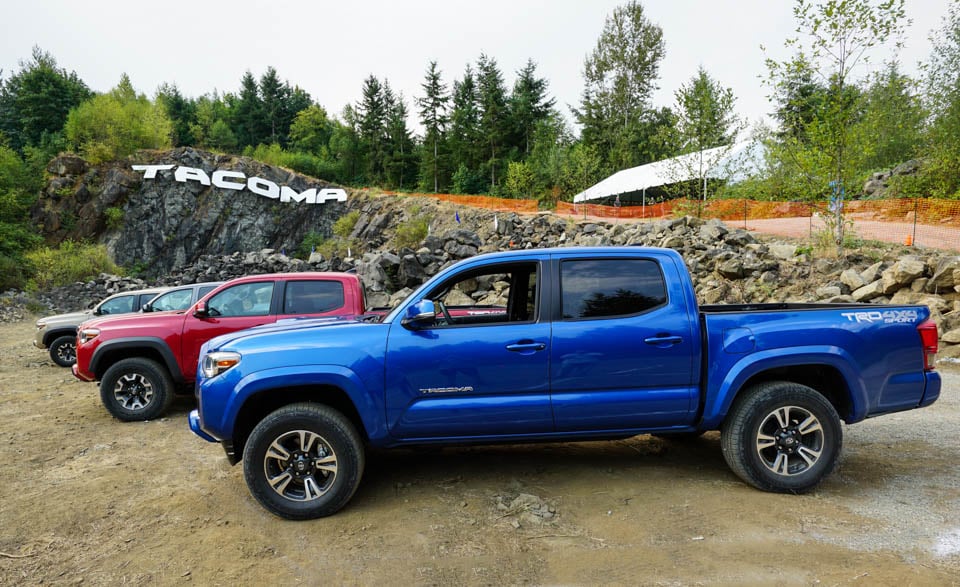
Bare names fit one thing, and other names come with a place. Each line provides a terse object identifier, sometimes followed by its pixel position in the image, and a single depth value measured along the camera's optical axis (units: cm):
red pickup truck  707
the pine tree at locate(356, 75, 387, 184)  5562
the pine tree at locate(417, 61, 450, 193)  5384
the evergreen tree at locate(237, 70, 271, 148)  6631
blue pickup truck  391
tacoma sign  4025
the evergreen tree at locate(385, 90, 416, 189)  5509
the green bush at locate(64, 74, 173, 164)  4009
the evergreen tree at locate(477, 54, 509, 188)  5012
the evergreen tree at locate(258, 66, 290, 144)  6675
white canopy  2052
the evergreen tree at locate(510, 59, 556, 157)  5109
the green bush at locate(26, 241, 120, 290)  2897
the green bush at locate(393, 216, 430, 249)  2706
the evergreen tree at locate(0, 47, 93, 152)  5056
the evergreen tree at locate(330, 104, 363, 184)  5784
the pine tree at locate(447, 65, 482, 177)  5116
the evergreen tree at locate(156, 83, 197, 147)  6047
